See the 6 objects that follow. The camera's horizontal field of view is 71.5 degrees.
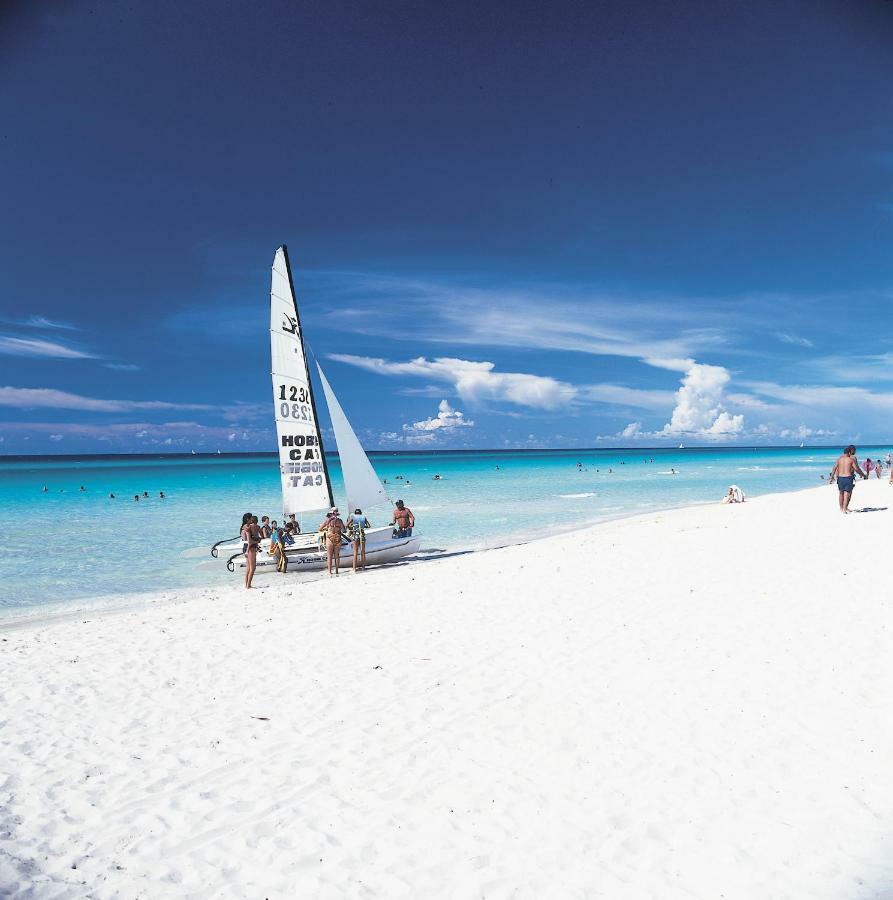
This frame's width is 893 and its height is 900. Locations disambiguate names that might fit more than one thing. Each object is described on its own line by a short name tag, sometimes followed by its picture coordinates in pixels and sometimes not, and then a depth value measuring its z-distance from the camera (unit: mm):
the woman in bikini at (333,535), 18891
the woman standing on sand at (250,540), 17688
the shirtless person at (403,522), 21078
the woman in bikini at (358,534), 19438
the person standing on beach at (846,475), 21156
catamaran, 19766
